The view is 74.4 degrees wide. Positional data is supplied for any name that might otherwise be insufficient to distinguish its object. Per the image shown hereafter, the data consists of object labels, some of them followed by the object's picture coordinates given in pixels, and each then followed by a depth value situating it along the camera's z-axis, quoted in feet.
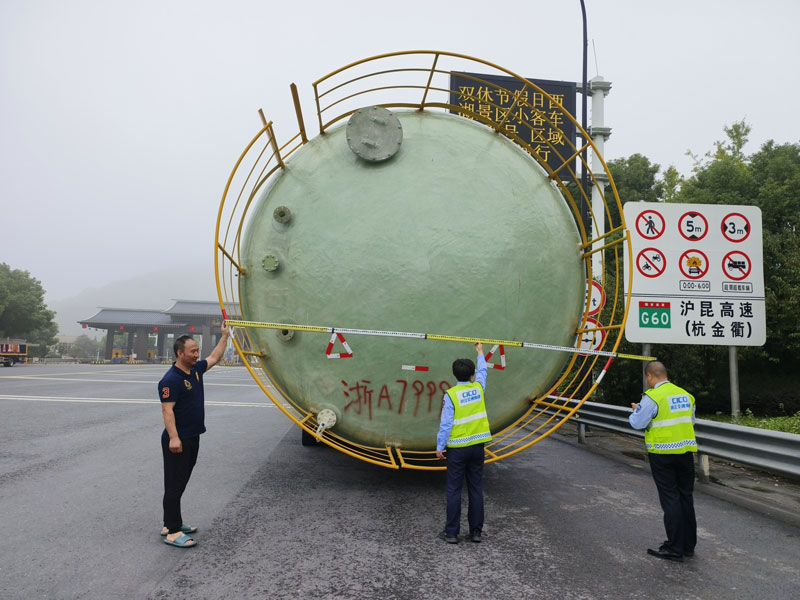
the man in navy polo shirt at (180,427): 11.98
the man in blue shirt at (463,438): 12.34
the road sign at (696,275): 22.77
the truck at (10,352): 114.09
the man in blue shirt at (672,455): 11.73
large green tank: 13.29
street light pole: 35.76
